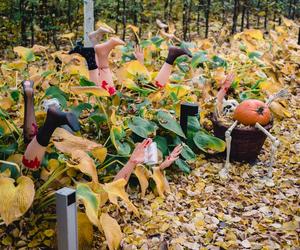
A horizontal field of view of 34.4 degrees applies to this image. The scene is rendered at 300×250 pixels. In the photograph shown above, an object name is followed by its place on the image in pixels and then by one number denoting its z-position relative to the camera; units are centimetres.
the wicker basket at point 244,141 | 247
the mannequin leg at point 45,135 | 169
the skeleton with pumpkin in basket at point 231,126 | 238
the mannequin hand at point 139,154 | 192
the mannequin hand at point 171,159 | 219
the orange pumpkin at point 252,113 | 248
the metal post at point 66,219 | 142
